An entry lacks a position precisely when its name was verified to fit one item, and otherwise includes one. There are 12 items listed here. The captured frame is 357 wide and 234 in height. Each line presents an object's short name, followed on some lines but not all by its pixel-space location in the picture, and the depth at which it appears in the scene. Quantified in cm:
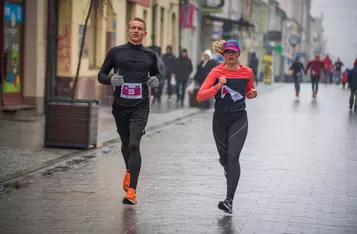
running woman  920
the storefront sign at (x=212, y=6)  5012
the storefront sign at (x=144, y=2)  3322
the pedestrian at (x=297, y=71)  3758
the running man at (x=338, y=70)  6431
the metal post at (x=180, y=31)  4344
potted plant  1455
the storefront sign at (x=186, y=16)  4406
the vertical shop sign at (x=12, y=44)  2123
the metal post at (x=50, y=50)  2115
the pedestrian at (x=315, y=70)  3672
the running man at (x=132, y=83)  953
